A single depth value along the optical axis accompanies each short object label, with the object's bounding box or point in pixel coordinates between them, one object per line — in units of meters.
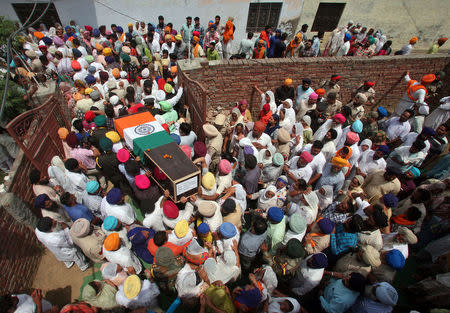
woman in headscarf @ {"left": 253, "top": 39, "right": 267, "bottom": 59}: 8.32
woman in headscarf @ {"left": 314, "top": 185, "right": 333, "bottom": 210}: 4.15
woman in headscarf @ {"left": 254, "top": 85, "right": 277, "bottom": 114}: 6.22
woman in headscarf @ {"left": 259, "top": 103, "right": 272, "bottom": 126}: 5.75
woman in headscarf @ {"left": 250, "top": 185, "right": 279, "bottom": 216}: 4.10
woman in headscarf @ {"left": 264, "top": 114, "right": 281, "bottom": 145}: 5.37
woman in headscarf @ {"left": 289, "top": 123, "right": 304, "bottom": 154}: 5.23
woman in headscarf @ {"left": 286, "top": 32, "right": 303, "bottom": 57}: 8.68
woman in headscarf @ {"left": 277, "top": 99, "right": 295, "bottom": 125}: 5.76
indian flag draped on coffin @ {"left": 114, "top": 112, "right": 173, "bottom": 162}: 4.04
